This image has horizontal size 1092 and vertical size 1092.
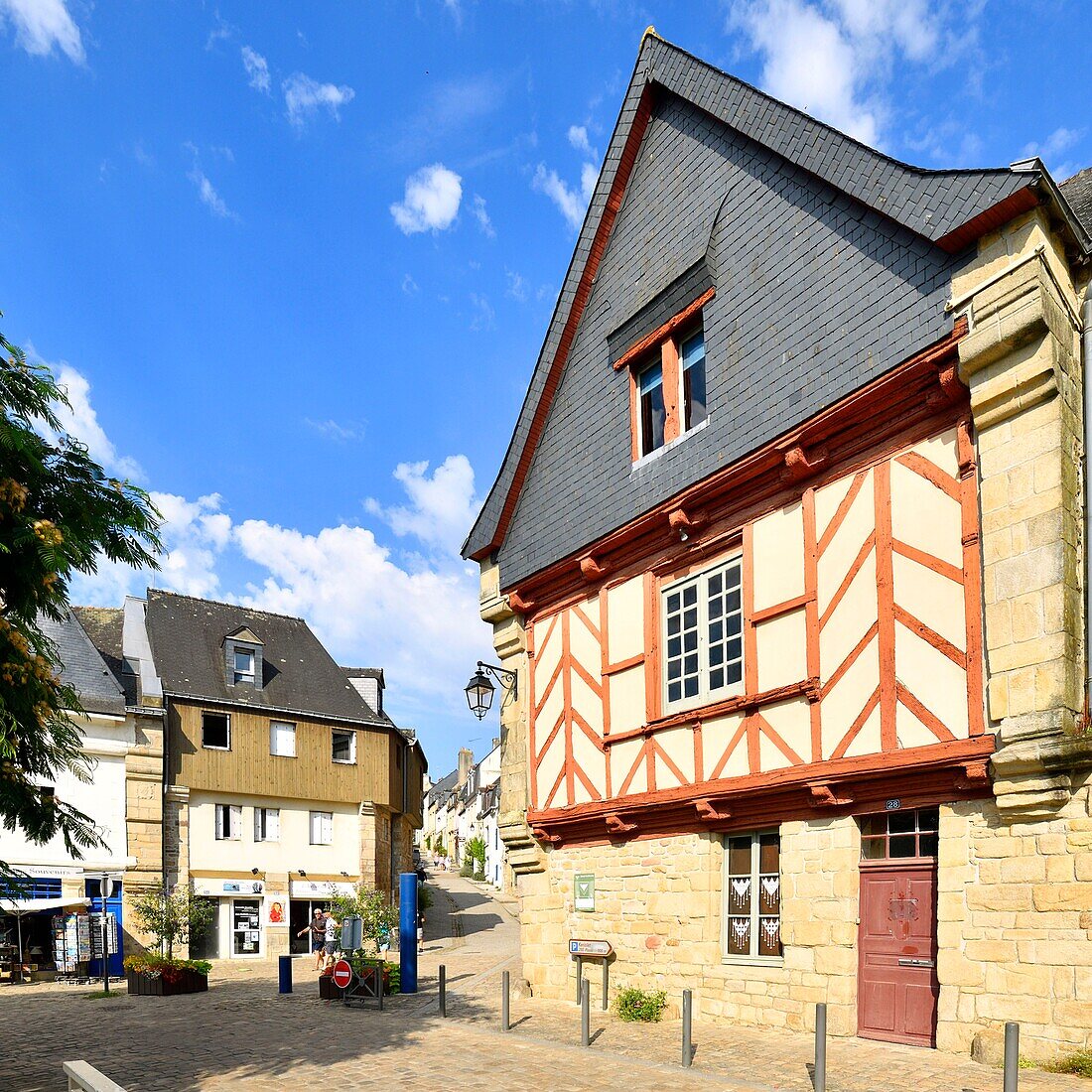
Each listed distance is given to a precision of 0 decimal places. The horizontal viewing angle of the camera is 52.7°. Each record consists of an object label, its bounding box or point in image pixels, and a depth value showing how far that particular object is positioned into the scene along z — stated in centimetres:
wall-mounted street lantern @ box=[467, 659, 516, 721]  1429
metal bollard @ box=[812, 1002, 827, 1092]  739
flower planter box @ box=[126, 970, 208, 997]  1745
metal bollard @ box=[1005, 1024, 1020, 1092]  630
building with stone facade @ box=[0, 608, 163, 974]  2336
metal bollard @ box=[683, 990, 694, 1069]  874
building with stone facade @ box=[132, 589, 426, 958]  2627
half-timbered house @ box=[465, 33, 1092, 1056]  833
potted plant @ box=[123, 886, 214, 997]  1758
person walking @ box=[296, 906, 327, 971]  2343
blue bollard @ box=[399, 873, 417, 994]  1562
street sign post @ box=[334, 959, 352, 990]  1469
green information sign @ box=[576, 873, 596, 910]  1308
